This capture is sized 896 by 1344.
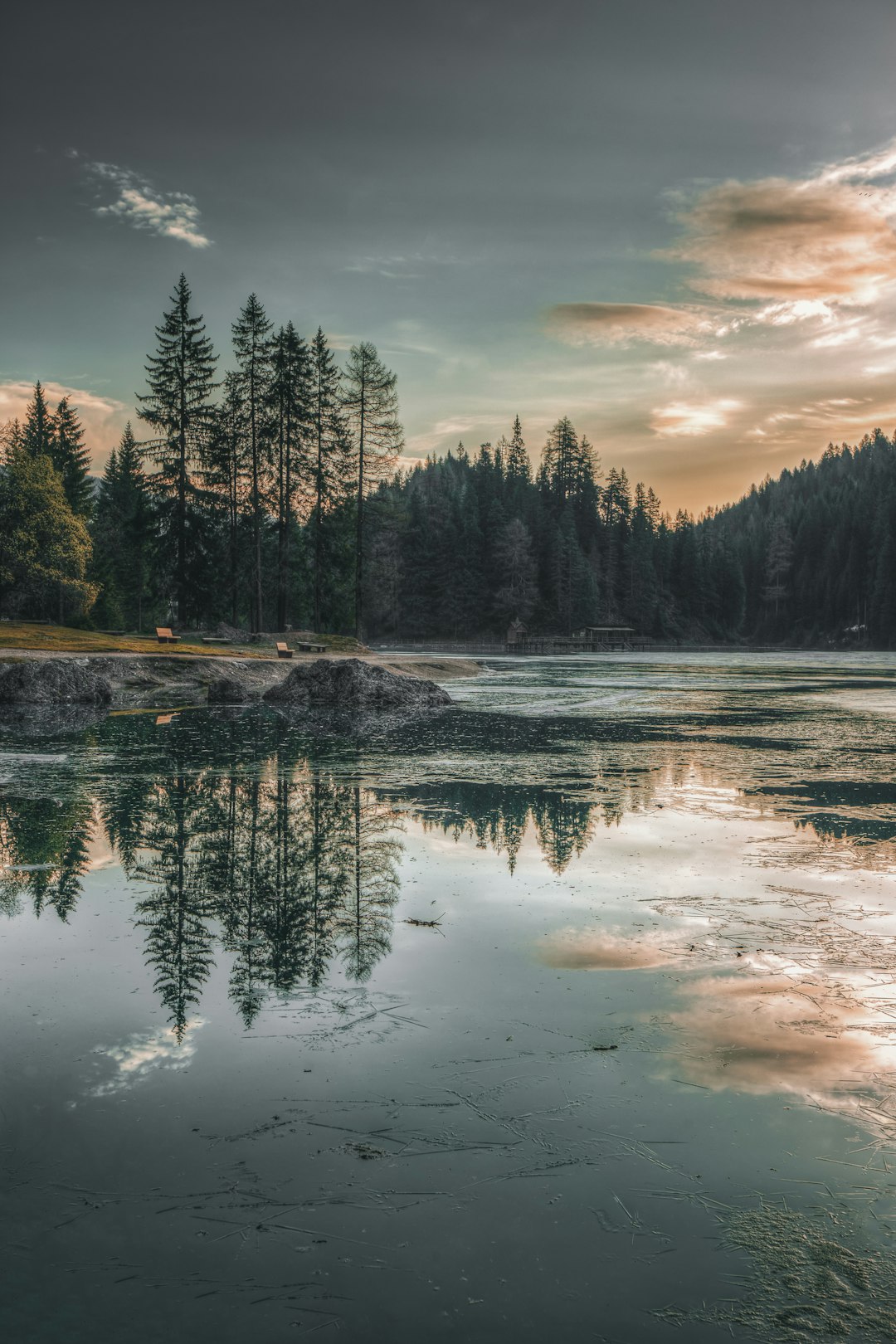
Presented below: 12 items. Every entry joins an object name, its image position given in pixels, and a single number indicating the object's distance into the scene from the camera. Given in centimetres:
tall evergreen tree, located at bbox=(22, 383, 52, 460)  7688
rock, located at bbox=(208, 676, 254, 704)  2256
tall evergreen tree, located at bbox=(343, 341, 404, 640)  5622
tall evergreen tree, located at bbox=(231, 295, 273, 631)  4984
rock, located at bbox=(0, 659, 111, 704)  2150
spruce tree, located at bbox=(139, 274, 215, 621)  5031
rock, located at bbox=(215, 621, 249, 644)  4247
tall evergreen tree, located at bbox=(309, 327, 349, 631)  5394
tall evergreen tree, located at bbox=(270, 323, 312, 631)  5094
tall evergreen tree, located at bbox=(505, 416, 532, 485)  14225
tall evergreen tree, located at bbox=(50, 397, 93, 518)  7719
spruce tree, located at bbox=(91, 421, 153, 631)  7731
